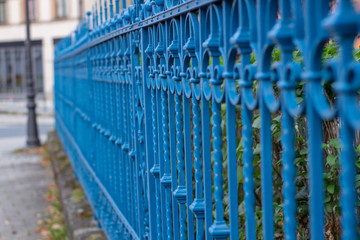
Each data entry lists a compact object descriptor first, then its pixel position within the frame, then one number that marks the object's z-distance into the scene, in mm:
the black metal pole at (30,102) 12938
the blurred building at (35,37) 35500
